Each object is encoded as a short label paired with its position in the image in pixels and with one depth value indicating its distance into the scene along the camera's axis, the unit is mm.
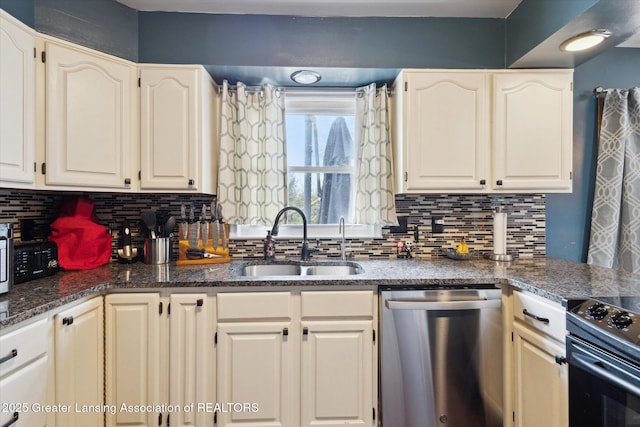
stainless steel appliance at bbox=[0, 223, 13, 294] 1279
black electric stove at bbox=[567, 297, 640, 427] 980
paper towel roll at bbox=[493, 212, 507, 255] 2074
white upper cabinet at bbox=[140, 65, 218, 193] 1869
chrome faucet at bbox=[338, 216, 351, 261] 2154
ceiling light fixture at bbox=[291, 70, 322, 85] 2035
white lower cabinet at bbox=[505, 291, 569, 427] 1276
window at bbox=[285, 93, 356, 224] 2316
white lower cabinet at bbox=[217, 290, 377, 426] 1562
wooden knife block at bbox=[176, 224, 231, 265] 1997
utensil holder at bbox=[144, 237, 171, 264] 1979
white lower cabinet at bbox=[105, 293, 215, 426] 1533
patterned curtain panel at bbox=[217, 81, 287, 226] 2145
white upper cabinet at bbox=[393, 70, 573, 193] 1935
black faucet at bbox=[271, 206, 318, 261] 2047
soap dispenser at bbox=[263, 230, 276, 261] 2142
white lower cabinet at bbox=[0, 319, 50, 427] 1053
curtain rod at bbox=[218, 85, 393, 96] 2227
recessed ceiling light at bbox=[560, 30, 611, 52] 1580
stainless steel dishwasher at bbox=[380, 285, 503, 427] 1562
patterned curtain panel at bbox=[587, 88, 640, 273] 2082
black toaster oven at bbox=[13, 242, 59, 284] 1470
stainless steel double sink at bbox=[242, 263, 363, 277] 2066
